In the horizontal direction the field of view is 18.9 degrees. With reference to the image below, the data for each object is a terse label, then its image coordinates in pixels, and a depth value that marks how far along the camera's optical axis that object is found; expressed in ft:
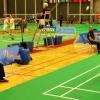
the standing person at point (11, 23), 71.00
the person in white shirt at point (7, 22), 73.91
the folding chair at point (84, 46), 47.44
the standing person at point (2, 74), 27.27
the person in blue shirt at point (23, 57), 35.91
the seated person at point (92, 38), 44.26
